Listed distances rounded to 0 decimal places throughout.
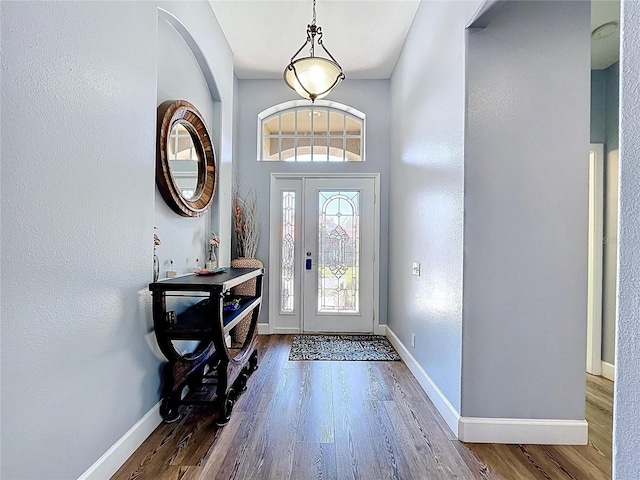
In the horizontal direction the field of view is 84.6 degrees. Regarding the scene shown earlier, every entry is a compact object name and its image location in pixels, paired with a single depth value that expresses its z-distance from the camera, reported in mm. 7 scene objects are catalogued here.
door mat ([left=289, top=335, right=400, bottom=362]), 3609
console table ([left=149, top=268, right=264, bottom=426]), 2088
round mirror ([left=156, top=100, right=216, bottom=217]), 2318
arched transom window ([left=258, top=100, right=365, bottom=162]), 4621
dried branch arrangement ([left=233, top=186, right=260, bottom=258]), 4289
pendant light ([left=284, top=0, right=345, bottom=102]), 2492
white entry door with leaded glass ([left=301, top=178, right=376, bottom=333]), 4512
